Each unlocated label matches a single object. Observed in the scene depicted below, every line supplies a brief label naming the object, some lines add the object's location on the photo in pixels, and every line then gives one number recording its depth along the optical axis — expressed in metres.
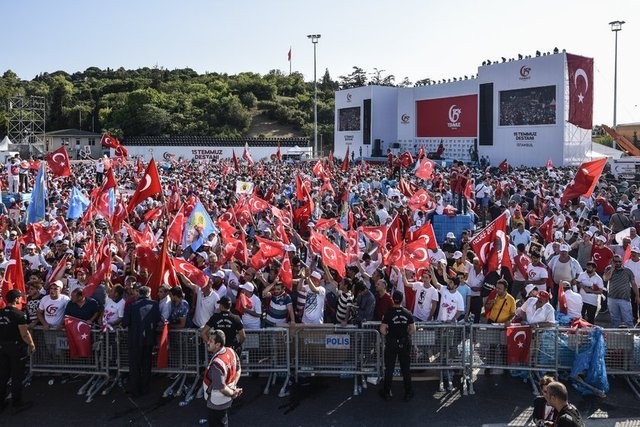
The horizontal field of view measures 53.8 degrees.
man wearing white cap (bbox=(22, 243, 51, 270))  11.57
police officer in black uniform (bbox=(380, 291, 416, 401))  7.71
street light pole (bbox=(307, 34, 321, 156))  57.99
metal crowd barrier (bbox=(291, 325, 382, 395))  8.27
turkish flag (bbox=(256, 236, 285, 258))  10.87
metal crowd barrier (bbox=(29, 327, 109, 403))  8.41
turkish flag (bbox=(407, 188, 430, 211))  16.47
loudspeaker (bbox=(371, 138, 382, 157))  57.19
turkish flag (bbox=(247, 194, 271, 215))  15.86
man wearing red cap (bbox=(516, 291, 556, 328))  8.08
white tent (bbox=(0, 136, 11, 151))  48.41
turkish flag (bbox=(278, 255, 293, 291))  9.53
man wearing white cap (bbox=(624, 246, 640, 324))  9.91
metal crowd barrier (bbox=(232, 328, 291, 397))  8.33
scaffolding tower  59.72
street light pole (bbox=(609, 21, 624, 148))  42.97
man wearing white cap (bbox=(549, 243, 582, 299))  10.28
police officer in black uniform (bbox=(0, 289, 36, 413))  7.62
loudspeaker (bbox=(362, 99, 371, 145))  57.97
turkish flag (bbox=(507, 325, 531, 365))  8.20
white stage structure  40.31
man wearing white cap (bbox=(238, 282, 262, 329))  8.48
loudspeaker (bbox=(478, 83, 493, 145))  45.03
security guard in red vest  6.01
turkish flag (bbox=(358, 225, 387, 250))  11.50
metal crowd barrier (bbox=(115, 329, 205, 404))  8.30
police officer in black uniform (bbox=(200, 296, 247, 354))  7.51
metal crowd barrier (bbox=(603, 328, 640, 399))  8.12
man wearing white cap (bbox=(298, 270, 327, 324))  8.62
